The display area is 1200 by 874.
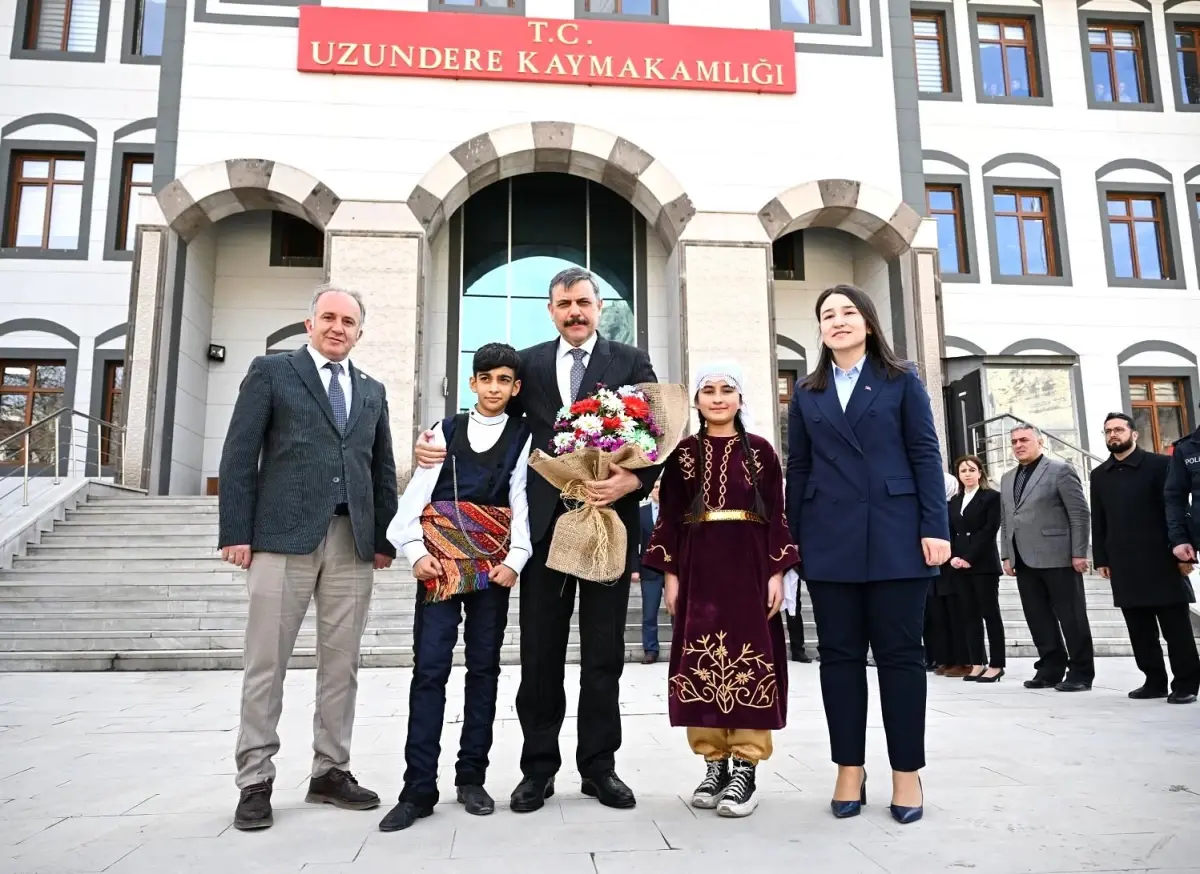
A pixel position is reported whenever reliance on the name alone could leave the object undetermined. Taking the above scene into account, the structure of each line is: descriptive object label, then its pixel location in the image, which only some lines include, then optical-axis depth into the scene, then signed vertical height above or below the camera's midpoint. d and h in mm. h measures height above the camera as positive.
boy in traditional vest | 3404 +33
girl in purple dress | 3441 -145
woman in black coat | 7152 -177
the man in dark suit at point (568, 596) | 3410 -154
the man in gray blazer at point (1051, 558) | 6590 -67
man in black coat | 6055 -88
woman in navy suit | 3309 +85
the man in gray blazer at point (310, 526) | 3398 +140
